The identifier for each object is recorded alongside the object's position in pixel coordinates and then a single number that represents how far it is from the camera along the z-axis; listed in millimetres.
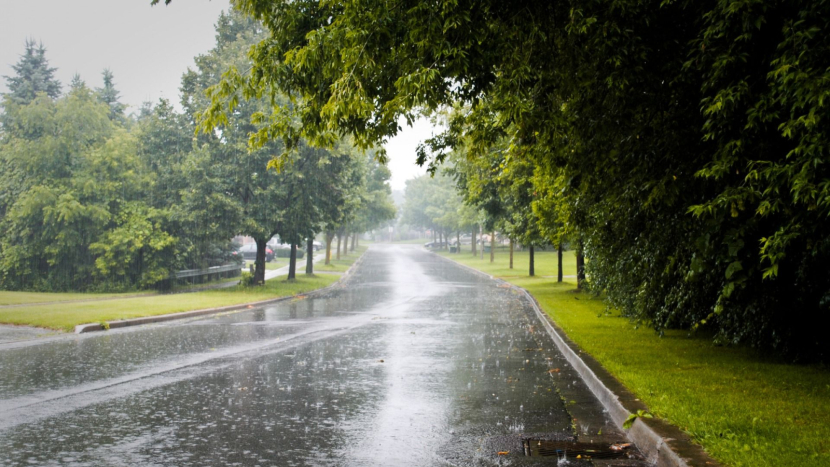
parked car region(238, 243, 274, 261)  55516
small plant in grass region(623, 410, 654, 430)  6348
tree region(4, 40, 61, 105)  60500
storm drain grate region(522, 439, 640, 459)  5668
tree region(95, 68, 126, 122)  69669
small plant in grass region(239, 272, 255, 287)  28853
